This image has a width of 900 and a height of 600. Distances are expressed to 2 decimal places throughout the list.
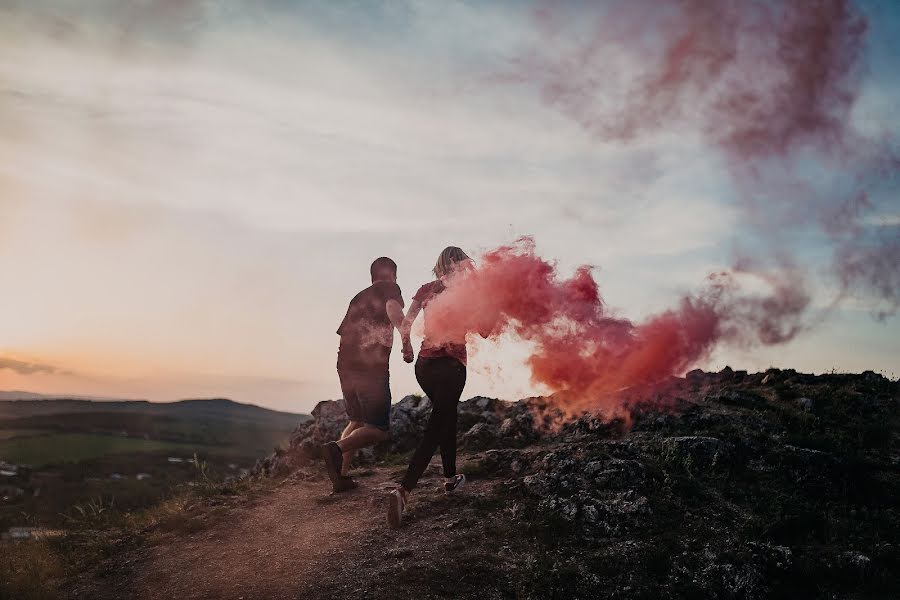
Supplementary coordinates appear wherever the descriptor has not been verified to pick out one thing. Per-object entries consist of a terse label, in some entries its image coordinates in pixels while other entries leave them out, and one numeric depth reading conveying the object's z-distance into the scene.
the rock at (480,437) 12.15
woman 7.55
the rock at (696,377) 14.49
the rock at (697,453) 8.97
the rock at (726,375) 14.48
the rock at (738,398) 11.88
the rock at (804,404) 11.51
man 9.18
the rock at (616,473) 8.21
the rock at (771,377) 13.42
